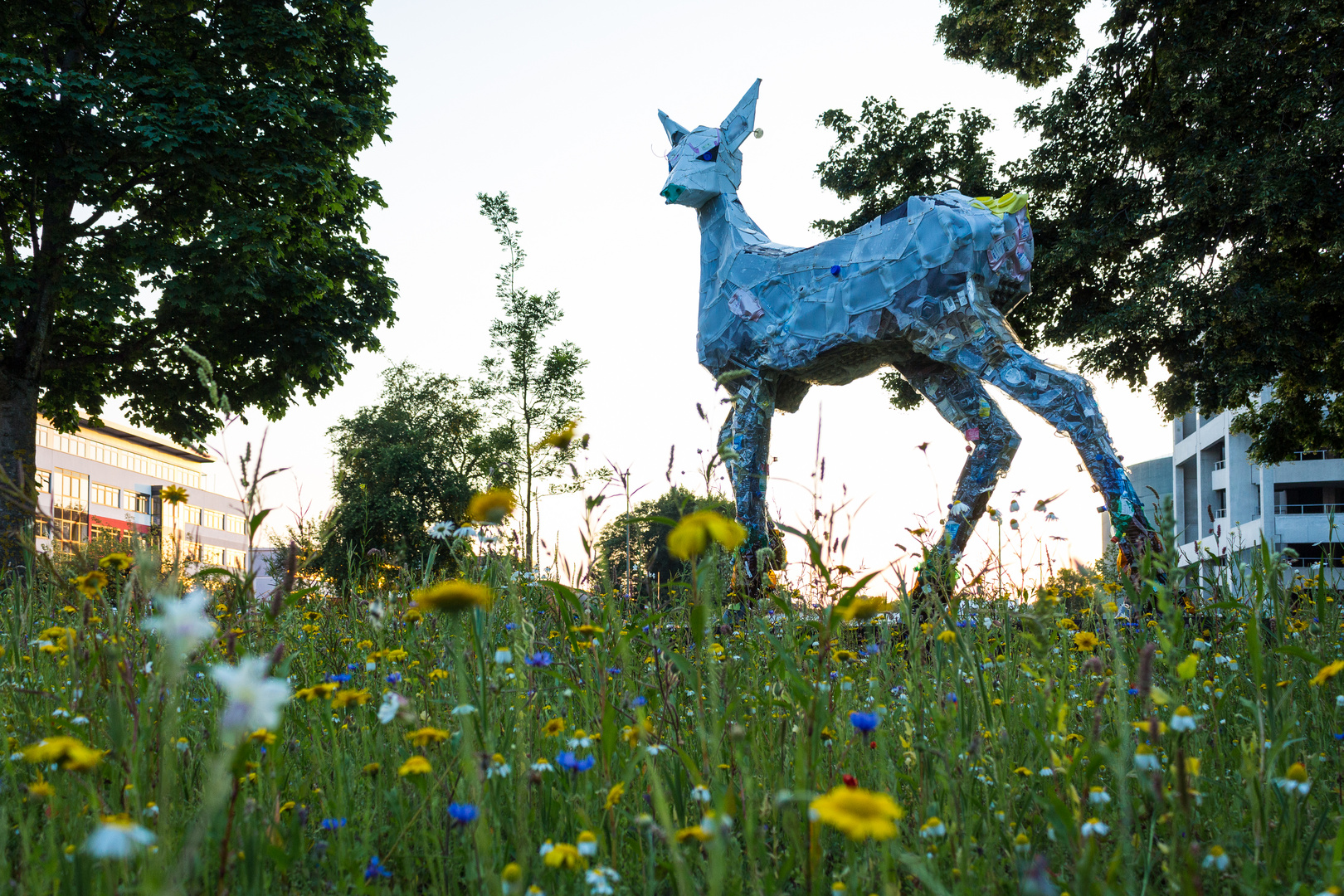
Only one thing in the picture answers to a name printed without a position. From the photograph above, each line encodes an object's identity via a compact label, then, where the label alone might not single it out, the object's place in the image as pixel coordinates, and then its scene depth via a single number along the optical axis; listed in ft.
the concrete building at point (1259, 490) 129.49
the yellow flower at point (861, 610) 5.06
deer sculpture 19.31
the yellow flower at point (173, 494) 8.64
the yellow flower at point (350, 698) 5.80
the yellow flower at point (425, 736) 5.21
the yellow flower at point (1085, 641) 9.18
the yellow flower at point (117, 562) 7.20
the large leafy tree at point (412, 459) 86.94
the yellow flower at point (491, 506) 5.17
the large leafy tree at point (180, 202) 36.70
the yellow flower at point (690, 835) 4.63
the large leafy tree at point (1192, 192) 32.68
